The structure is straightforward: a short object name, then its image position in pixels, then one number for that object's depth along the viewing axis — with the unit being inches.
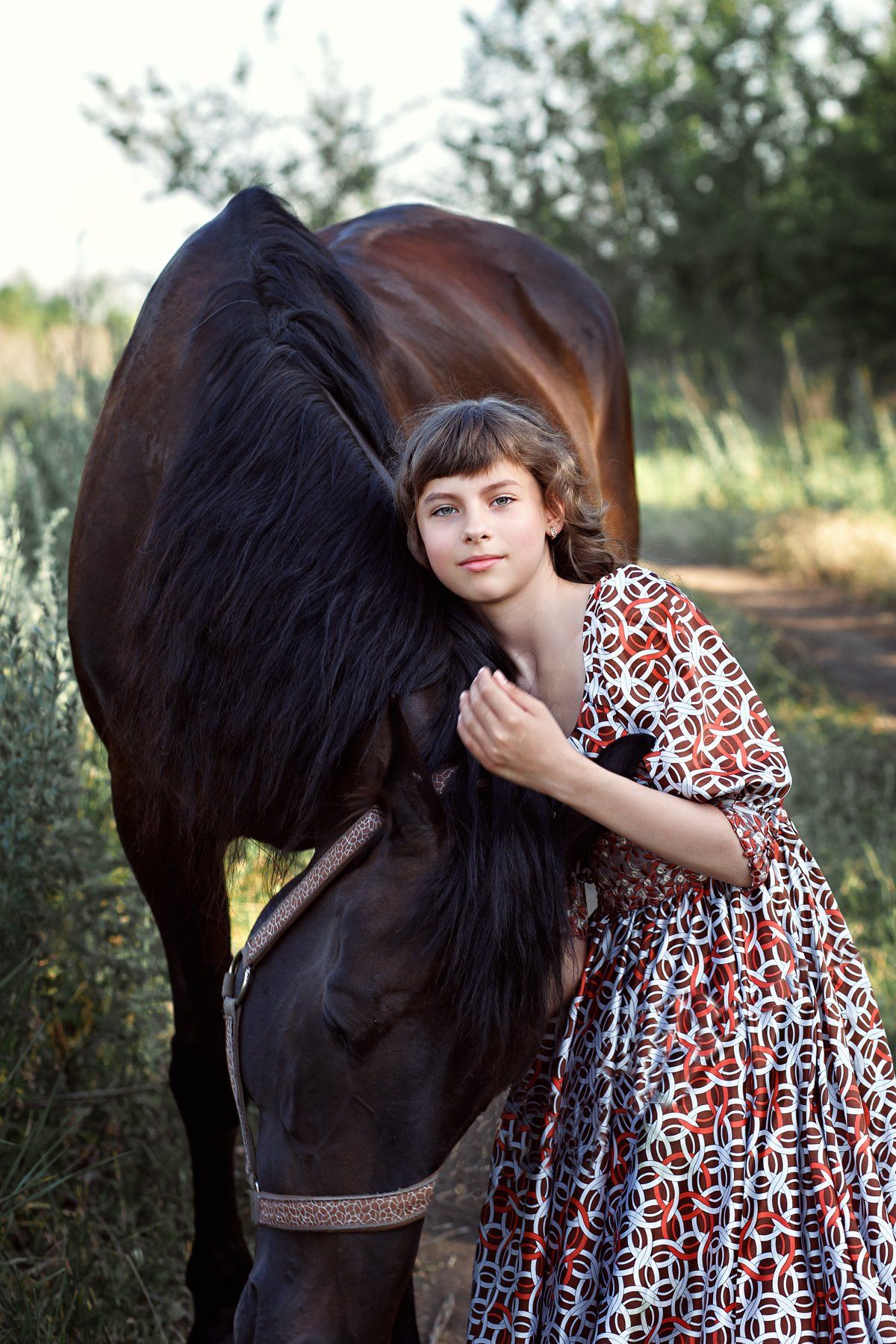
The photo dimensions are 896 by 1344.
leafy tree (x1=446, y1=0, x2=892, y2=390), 606.5
